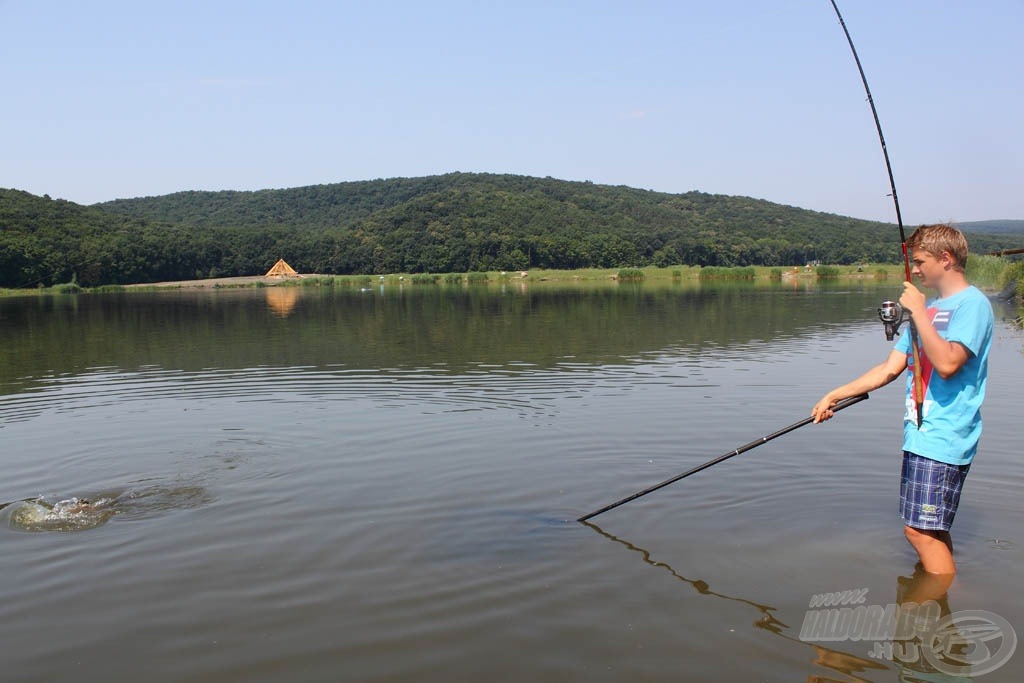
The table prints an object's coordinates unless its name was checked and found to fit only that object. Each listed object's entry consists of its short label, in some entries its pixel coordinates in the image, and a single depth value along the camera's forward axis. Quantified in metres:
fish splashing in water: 6.96
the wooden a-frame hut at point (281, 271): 122.40
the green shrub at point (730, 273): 84.40
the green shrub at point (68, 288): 87.00
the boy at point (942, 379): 4.28
